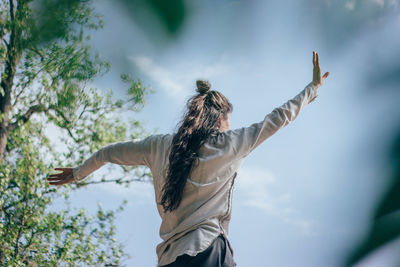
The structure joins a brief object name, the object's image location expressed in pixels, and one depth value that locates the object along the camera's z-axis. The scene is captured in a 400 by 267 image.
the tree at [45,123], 5.87
